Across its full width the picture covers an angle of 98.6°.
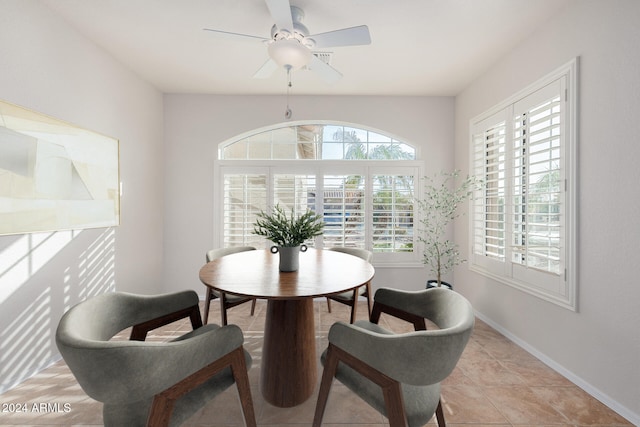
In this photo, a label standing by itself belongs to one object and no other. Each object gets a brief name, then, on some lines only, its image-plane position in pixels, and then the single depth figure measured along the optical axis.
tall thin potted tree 3.33
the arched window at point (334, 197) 3.49
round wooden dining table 1.46
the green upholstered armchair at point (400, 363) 0.97
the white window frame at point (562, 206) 1.89
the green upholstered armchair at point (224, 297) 2.24
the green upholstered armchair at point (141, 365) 0.86
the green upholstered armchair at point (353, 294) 2.27
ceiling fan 1.69
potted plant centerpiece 1.67
